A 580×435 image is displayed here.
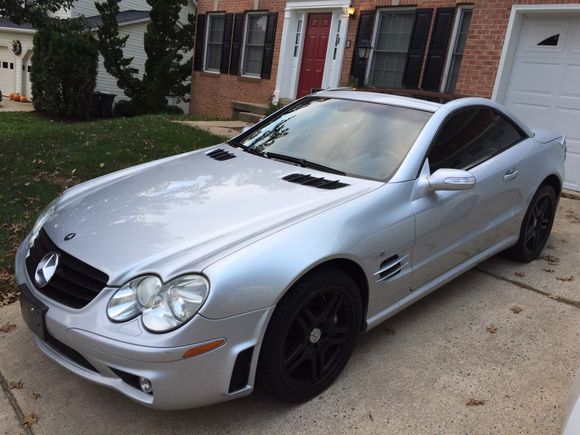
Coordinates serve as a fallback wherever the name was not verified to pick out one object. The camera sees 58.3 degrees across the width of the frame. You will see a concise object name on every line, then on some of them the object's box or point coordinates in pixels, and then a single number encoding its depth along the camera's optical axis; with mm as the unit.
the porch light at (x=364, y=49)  9711
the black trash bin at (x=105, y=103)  16922
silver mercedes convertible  2160
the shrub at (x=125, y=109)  16703
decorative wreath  21859
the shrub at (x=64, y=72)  14602
